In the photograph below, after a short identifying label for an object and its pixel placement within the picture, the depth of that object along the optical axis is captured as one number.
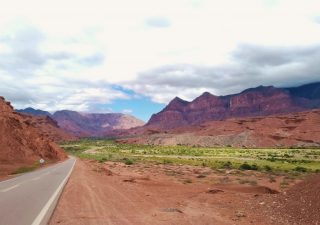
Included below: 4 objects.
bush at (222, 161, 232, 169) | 30.29
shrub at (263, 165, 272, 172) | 28.14
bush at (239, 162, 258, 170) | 28.91
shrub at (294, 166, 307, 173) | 27.04
